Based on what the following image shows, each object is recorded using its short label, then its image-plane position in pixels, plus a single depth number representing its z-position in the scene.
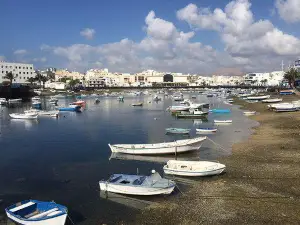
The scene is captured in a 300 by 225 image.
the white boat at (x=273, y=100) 94.90
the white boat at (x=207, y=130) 48.97
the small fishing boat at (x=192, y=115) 70.69
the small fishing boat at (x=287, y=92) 117.59
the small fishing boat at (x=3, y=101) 123.84
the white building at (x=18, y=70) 179.09
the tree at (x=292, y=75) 132.90
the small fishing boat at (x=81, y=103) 105.43
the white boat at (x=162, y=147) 33.84
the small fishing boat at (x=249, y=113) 72.38
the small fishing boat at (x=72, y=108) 93.88
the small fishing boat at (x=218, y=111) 79.22
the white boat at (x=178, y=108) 82.71
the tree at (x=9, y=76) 159.73
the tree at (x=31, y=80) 190.64
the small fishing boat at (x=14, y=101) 130.52
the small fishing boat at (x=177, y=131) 48.12
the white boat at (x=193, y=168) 25.27
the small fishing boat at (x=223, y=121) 58.91
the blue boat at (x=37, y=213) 16.47
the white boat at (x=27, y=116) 73.62
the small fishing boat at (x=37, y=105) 106.12
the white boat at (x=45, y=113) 78.11
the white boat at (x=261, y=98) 111.23
